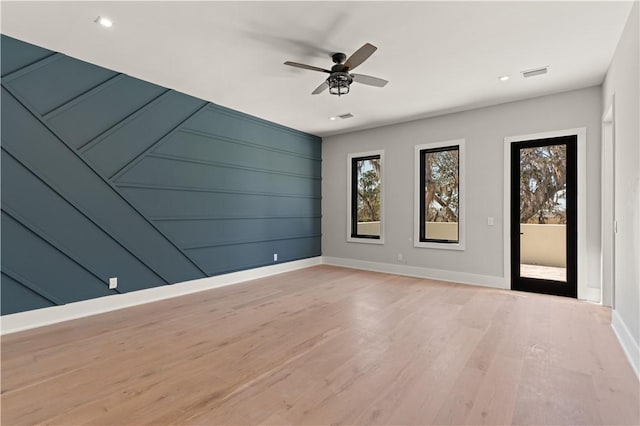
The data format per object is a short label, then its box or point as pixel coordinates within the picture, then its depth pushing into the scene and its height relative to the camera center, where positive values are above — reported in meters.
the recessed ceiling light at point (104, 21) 2.83 +1.73
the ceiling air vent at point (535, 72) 3.82 +1.72
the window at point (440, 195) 5.50 +0.27
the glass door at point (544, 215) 4.48 -0.07
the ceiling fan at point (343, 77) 3.19 +1.44
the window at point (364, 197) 6.64 +0.29
